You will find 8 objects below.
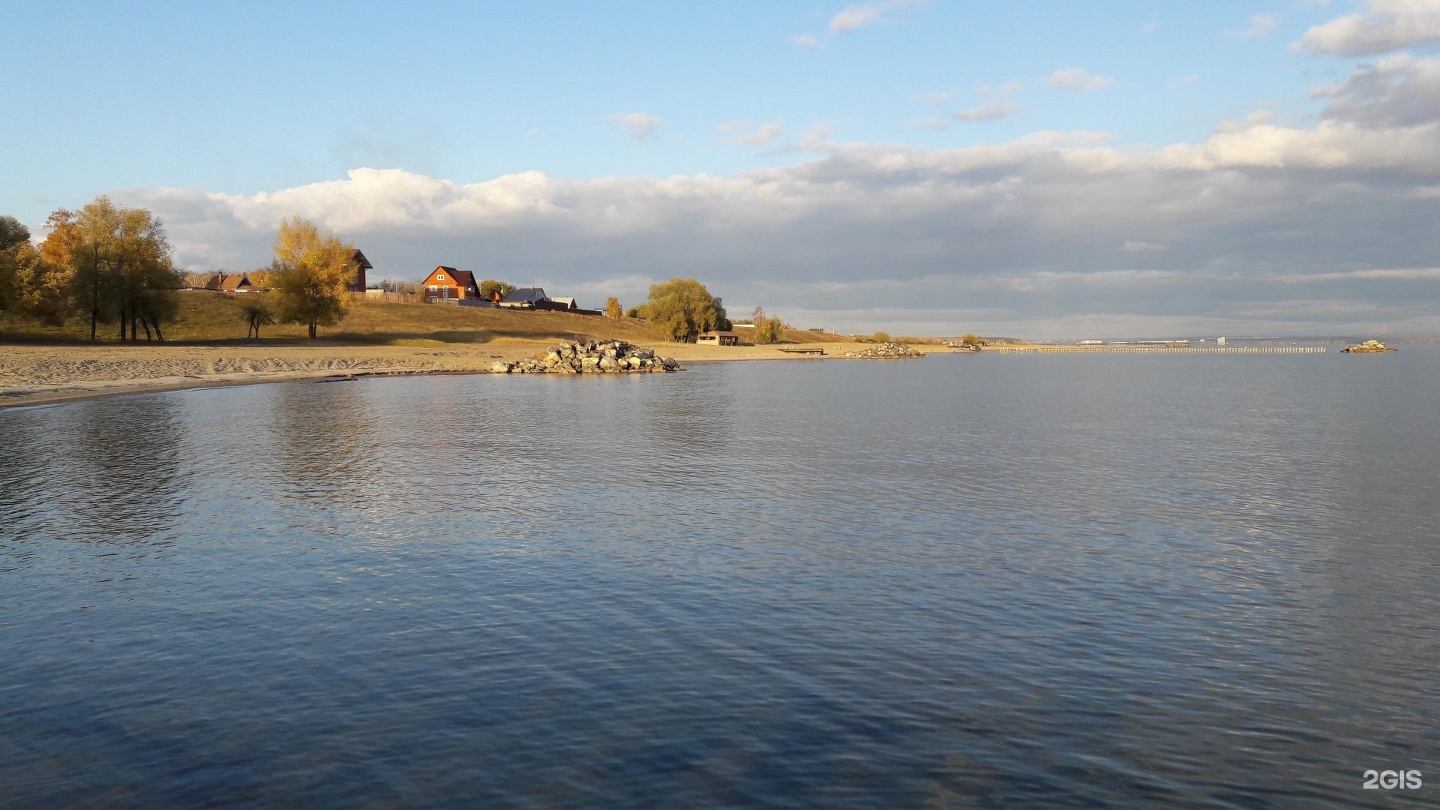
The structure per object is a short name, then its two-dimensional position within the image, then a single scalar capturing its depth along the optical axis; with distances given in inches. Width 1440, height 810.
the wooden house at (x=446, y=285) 7460.6
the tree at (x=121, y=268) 3585.1
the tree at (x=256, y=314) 4453.7
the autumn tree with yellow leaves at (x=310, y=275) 4355.3
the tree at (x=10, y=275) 3358.8
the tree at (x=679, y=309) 6505.9
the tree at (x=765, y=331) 7731.3
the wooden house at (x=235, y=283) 7677.2
